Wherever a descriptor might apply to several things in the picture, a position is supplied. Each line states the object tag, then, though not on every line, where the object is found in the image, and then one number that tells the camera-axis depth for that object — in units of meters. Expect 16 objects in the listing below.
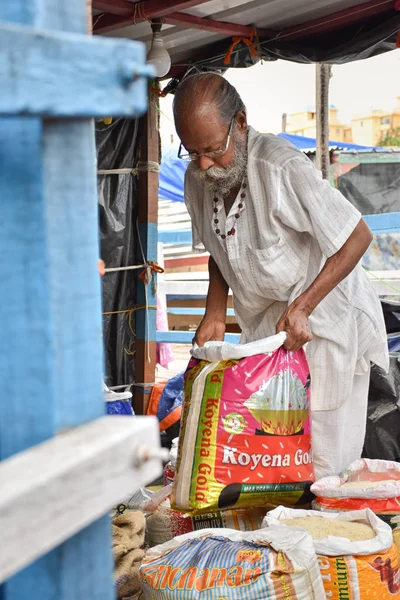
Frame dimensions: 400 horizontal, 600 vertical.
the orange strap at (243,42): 4.76
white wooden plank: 0.86
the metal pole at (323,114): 6.45
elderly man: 3.18
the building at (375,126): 33.38
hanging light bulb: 4.46
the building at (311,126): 31.92
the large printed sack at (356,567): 2.55
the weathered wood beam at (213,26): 4.39
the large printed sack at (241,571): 2.37
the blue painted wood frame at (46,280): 0.98
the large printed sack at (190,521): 3.19
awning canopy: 4.31
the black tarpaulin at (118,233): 5.38
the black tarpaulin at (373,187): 11.87
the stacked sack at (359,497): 3.03
